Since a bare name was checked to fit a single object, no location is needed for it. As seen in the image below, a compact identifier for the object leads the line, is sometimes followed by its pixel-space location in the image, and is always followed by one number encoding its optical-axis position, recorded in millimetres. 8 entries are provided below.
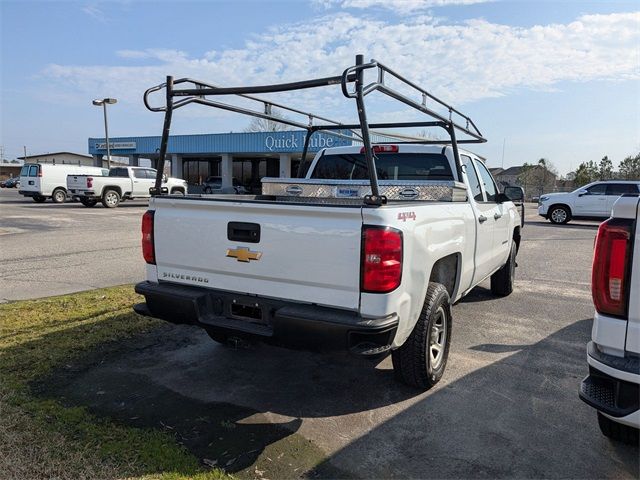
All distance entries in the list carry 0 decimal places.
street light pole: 32222
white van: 25469
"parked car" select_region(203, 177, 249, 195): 41222
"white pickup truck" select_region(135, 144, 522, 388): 2920
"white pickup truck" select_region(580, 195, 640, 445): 2291
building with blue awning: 37219
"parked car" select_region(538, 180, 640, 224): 18734
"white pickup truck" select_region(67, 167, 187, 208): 21922
